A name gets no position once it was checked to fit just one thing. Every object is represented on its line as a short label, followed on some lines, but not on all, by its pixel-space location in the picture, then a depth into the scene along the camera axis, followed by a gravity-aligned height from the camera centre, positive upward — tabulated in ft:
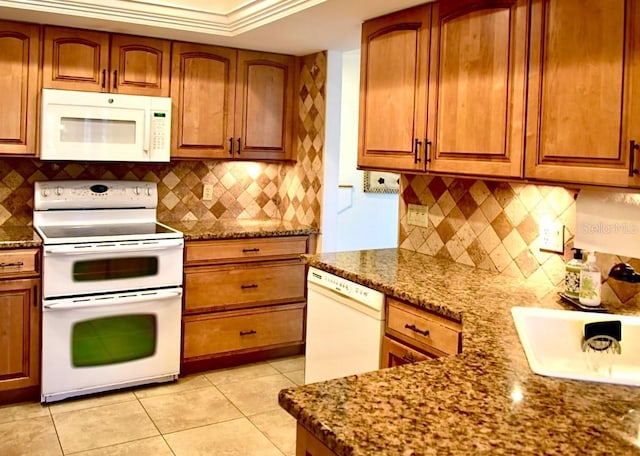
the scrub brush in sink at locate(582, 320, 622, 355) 5.69 -1.19
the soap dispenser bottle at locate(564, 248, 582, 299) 7.05 -0.75
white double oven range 10.39 -1.72
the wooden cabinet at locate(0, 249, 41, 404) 10.02 -2.14
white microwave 10.91 +1.35
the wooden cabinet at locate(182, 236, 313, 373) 11.82 -2.00
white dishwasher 8.16 -1.78
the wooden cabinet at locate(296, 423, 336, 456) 4.04 -1.67
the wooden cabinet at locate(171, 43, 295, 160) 12.25 +2.10
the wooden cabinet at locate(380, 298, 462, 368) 6.89 -1.55
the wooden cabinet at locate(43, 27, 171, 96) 11.00 +2.58
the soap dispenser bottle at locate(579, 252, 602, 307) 6.72 -0.82
